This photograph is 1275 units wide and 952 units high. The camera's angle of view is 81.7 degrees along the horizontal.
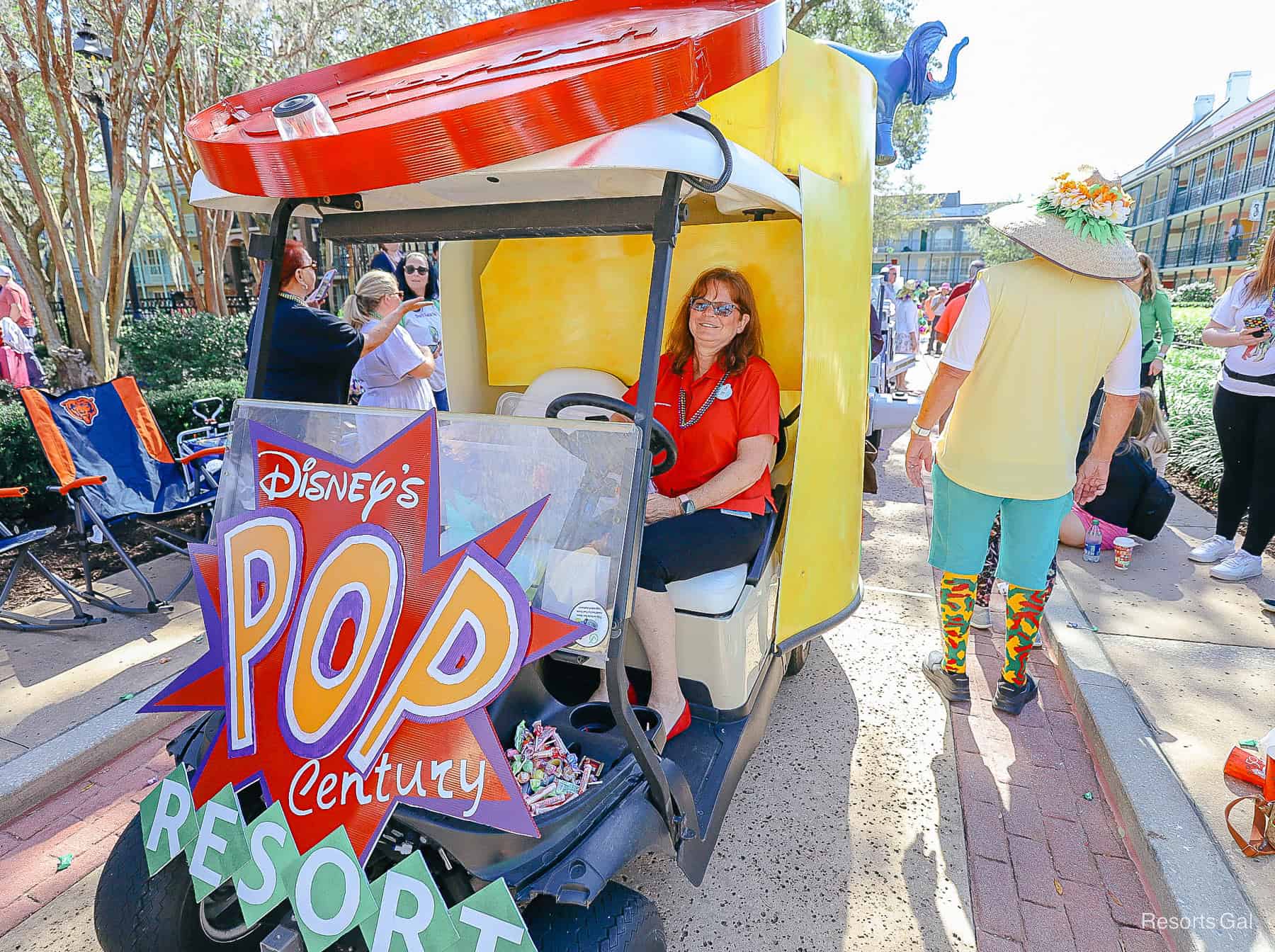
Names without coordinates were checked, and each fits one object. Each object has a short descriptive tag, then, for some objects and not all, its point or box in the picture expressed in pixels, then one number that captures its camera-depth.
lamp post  6.14
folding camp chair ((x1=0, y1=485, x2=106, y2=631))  3.26
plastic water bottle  4.46
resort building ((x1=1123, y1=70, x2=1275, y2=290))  32.56
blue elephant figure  3.08
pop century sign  1.45
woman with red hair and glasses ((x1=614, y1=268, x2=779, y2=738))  2.29
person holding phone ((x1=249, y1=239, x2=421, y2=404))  3.13
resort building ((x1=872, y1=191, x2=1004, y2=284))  68.06
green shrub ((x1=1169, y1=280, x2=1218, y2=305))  17.59
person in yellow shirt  2.55
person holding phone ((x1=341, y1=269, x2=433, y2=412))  3.80
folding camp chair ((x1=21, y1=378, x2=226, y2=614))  3.65
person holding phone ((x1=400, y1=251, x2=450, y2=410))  5.14
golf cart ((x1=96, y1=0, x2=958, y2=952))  1.46
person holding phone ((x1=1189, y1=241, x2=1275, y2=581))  3.56
